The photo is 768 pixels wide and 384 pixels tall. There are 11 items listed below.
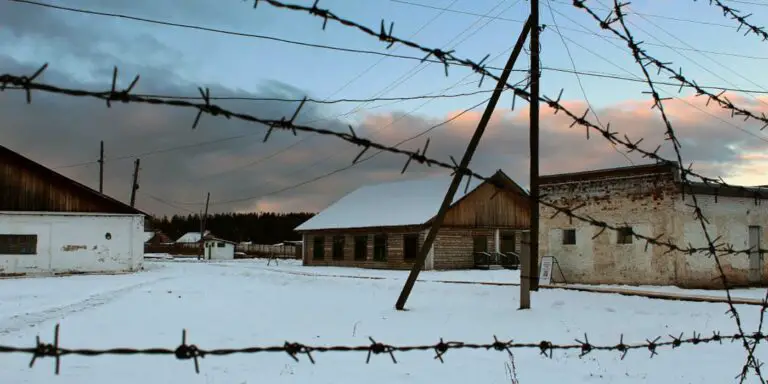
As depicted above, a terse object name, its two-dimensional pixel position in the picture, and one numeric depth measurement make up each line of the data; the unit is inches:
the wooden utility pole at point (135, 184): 2279.8
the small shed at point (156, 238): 4020.7
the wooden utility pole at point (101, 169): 2236.7
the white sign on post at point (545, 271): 884.7
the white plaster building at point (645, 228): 785.6
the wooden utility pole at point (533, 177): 595.8
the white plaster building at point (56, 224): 1216.2
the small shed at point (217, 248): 2682.1
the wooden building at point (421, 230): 1422.2
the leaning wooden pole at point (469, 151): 570.4
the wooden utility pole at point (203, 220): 2744.1
